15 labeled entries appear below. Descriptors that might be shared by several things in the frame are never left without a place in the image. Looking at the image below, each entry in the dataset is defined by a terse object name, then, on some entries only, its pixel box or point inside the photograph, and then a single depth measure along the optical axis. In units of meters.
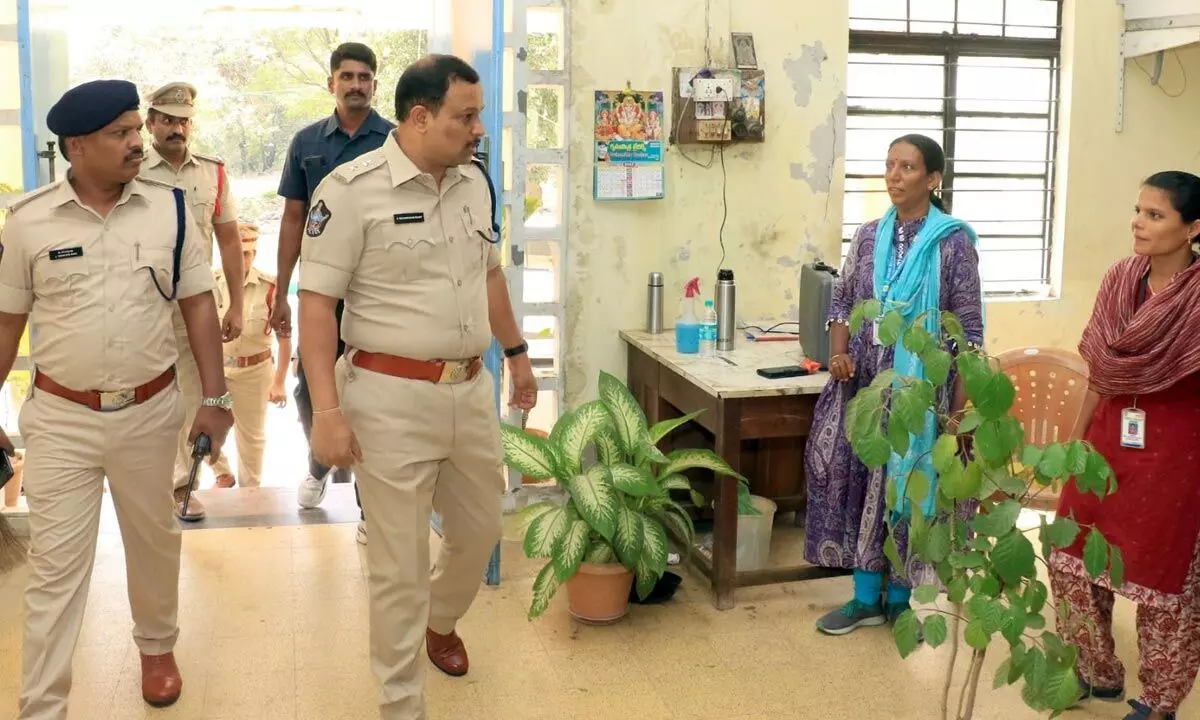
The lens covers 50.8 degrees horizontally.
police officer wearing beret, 2.91
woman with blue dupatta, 3.62
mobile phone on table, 4.07
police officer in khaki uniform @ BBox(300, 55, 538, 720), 2.86
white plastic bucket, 4.29
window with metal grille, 5.81
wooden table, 3.96
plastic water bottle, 4.57
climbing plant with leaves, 2.41
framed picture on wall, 4.95
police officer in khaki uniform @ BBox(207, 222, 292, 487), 5.38
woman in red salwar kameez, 2.99
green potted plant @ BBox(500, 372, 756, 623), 3.74
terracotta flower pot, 3.84
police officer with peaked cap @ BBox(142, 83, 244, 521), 4.19
